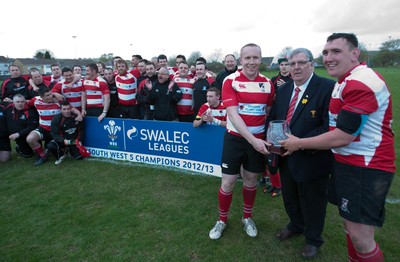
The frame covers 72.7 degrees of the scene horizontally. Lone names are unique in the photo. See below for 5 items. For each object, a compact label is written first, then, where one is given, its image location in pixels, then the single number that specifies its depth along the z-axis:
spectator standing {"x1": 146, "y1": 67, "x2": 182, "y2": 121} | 5.59
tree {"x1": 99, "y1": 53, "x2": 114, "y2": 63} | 81.36
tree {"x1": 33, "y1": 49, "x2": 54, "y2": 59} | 72.94
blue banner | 4.92
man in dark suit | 2.46
